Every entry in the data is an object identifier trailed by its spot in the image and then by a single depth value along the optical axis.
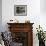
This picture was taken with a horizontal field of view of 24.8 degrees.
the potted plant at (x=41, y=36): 4.06
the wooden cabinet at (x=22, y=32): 4.13
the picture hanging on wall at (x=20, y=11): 4.27
